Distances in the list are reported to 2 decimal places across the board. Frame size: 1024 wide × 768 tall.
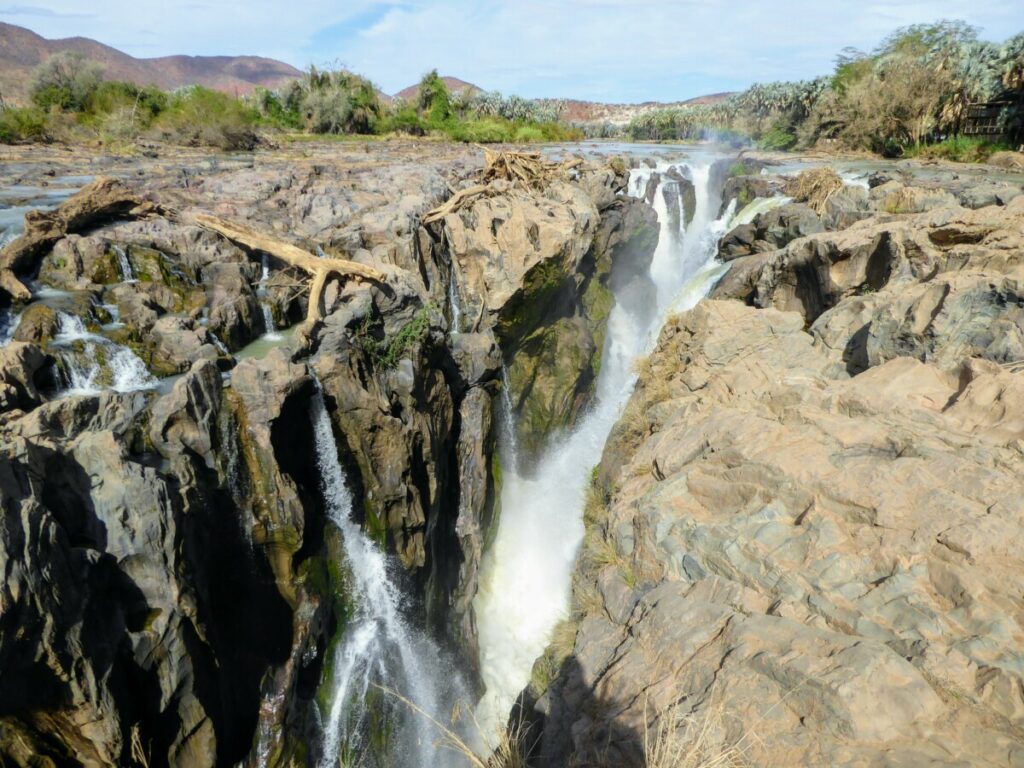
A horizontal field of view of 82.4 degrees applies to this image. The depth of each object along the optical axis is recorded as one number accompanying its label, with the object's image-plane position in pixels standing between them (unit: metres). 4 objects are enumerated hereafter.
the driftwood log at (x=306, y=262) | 10.72
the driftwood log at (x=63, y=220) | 10.09
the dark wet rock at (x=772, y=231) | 17.81
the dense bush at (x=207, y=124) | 29.06
